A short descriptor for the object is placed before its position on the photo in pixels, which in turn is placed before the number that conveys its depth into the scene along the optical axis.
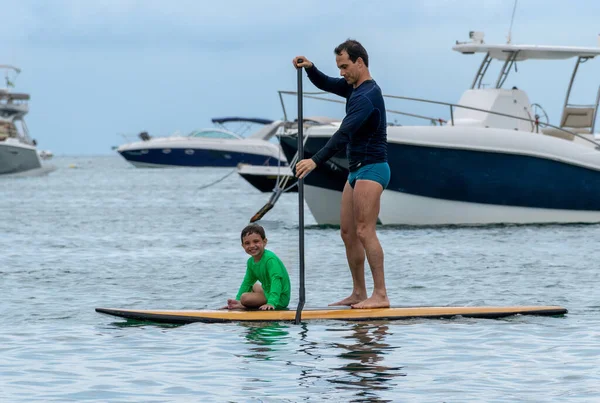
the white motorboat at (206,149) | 172.25
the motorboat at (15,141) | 135.37
